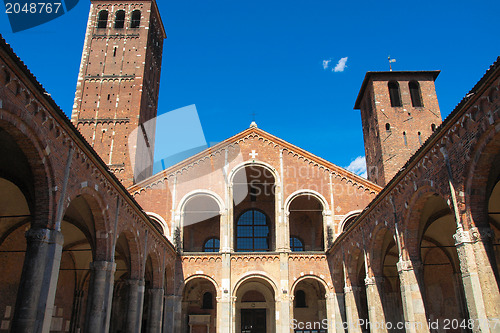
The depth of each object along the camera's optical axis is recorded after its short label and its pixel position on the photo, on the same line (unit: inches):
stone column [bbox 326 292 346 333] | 860.0
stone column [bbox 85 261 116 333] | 515.2
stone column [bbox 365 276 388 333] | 655.8
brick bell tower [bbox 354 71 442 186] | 1184.8
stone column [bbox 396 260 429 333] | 516.1
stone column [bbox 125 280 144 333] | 651.5
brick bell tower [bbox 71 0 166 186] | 1193.4
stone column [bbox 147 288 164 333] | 770.8
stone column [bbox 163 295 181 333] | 845.2
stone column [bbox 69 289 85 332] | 831.6
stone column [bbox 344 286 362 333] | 783.4
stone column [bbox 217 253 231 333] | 856.3
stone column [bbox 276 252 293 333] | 859.4
